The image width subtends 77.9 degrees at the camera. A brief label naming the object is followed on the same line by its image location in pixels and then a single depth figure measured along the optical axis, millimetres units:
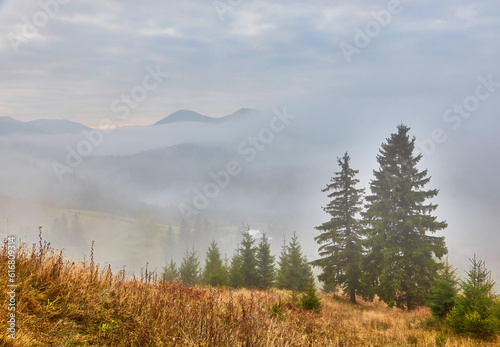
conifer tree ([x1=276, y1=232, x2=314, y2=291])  29031
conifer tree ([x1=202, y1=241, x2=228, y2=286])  24391
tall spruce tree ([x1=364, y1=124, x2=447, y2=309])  22172
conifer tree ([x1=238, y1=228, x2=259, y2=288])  28672
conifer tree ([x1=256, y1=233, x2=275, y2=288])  29328
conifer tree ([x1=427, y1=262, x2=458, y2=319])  12039
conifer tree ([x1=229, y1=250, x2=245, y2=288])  27031
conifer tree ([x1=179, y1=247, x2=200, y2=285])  34781
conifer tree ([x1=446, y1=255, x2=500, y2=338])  9617
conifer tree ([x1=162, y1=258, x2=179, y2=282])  34644
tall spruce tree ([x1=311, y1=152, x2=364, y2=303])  25516
